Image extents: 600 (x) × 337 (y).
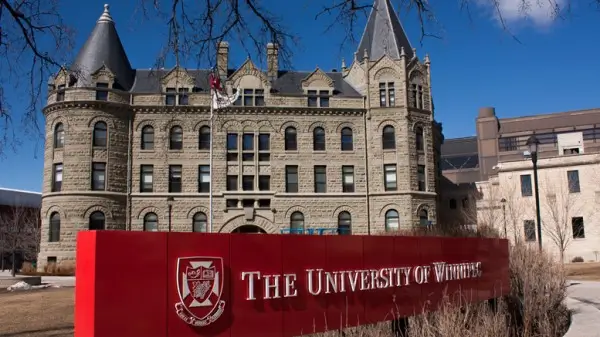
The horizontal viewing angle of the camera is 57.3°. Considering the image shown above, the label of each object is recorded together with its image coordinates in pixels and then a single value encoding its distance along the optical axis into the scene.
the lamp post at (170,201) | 37.46
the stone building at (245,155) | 40.19
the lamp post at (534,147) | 21.44
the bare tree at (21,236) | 55.02
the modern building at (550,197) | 46.44
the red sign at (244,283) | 5.54
